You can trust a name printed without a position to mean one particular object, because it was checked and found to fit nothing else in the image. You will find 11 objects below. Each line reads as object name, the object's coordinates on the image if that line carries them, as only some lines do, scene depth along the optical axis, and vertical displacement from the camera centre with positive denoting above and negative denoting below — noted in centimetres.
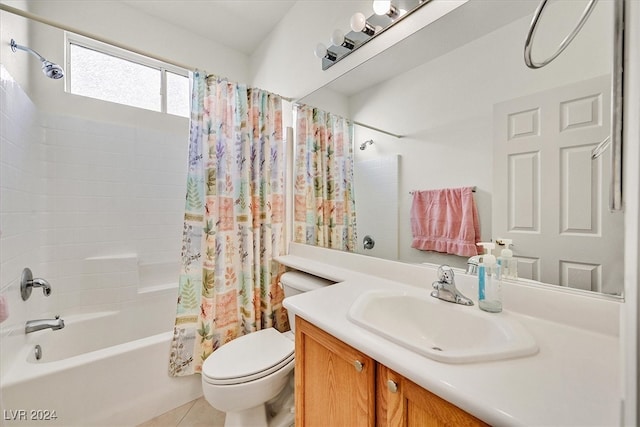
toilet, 111 -76
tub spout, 130 -59
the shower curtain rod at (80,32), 106 +87
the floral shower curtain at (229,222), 148 -7
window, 187 +111
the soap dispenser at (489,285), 81 -25
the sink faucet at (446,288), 88 -28
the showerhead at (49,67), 133 +82
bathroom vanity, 45 -35
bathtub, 105 -83
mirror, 73 +29
